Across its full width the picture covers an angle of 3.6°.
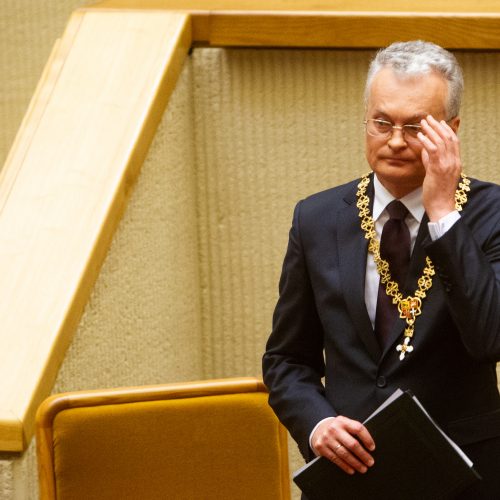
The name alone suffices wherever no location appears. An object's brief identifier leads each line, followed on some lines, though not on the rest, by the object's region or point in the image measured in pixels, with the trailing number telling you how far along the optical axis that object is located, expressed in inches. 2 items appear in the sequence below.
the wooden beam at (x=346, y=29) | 576.0
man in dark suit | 522.8
